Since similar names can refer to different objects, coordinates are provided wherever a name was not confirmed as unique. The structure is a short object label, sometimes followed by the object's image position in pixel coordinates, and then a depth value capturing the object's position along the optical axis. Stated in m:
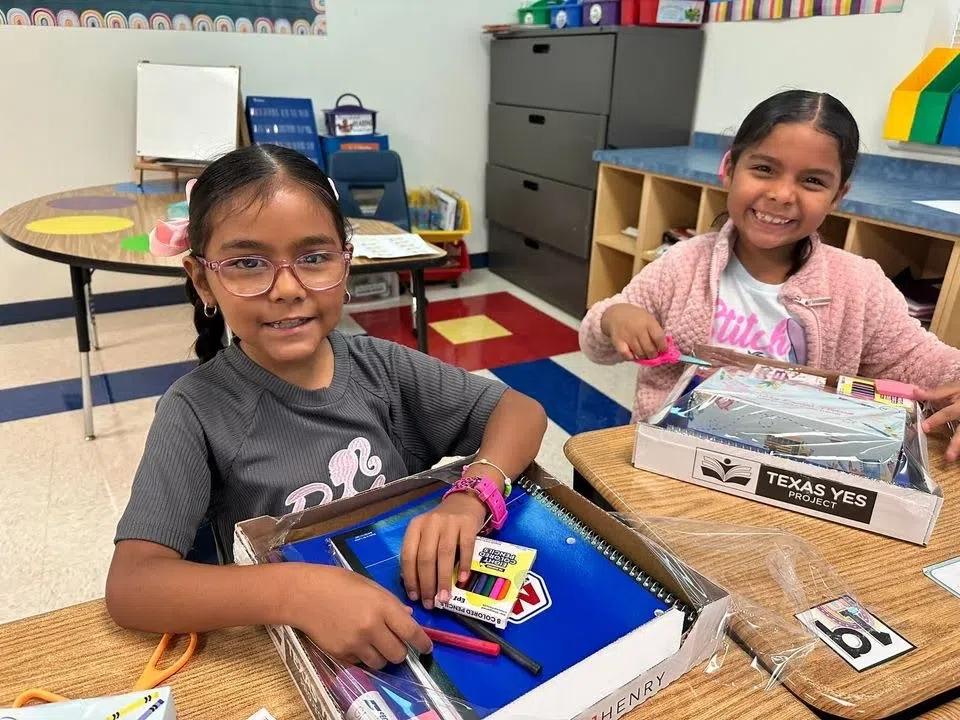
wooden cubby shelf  1.78
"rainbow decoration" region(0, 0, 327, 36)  2.82
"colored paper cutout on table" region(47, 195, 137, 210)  2.33
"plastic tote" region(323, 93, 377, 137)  3.27
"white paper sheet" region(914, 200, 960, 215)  1.77
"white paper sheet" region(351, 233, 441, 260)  1.89
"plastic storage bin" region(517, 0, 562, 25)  3.35
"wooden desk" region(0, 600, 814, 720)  0.55
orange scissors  0.55
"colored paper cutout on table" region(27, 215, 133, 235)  1.99
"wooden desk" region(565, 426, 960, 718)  0.58
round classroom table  1.75
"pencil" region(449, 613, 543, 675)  0.52
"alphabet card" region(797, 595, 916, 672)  0.61
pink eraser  0.90
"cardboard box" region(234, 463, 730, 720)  0.53
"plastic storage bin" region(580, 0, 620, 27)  2.94
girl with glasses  0.59
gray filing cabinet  2.93
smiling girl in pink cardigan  1.09
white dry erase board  2.90
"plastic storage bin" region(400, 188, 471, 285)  3.57
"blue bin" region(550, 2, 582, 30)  3.11
